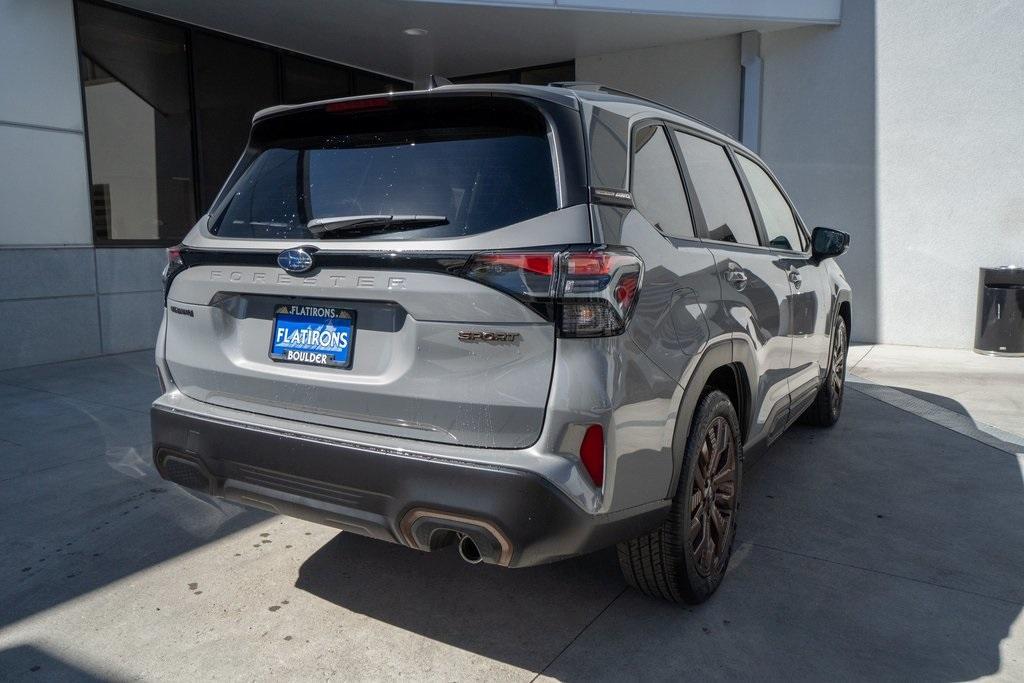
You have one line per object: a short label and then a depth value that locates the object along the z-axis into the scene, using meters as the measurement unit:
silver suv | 2.16
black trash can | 8.59
